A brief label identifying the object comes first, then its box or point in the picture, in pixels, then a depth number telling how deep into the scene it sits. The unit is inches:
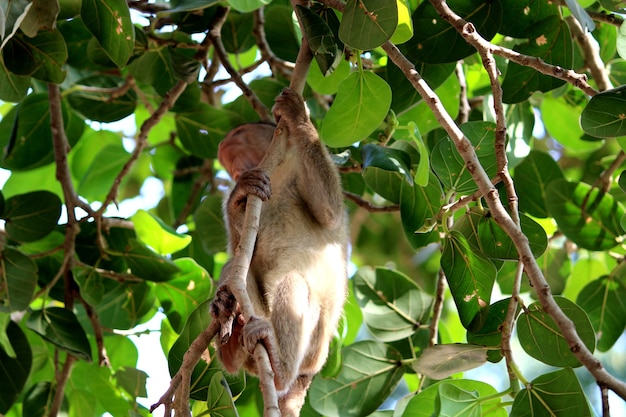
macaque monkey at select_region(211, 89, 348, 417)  308.0
